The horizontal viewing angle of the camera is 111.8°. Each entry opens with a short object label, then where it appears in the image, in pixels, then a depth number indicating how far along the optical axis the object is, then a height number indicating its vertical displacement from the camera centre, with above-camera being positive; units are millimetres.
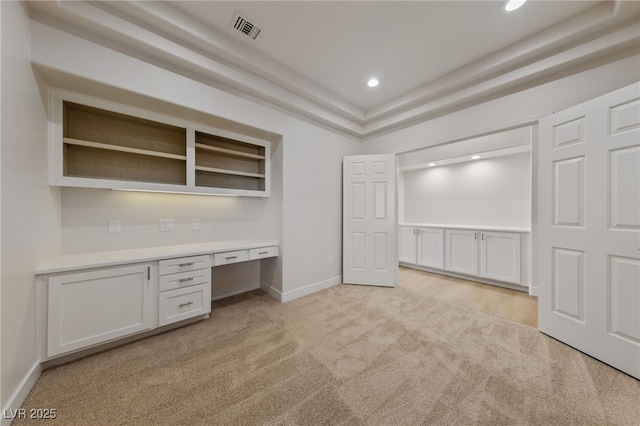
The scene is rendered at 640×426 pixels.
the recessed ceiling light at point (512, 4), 1766 +1733
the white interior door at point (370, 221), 3506 -123
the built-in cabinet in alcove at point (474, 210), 3467 +77
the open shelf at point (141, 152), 1951 +663
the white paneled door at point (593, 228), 1650 -116
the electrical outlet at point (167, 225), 2570 -151
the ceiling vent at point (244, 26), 1957 +1756
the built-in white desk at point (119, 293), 1646 -715
